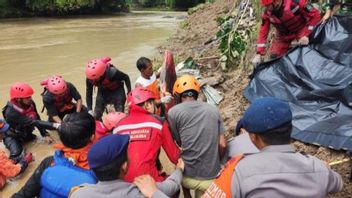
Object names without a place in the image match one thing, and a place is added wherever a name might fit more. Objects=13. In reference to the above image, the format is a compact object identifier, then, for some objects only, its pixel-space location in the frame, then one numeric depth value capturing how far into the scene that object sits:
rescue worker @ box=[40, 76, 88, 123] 5.28
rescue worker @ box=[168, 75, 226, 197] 3.16
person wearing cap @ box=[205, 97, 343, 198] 1.79
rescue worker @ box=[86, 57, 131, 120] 5.24
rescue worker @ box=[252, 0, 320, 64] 4.93
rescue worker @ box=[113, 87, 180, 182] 3.01
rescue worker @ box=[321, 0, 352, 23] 5.00
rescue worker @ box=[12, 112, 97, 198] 2.53
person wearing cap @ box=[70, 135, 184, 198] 1.98
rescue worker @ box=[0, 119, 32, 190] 4.45
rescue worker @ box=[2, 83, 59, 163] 5.28
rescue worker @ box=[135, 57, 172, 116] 5.20
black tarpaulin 3.62
